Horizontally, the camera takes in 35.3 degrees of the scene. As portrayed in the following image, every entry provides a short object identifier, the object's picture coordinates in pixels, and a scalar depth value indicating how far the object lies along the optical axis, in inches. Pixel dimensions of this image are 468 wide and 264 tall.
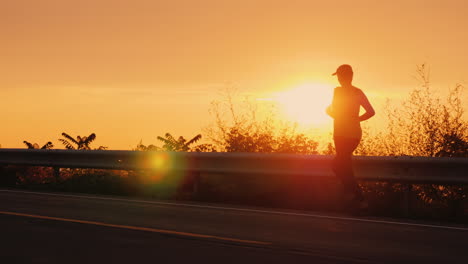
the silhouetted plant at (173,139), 1079.7
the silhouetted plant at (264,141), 646.5
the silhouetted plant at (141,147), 864.6
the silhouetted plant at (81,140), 1370.6
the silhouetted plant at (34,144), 1110.1
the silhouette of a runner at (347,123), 417.1
